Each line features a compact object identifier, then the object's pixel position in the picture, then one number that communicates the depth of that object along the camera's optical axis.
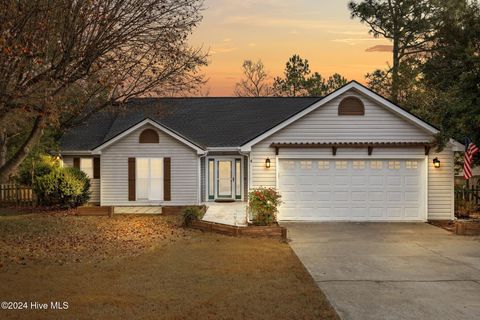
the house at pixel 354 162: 17.58
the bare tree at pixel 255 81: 53.72
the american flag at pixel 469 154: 16.41
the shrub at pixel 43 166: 21.86
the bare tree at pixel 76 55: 9.57
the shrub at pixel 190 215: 16.16
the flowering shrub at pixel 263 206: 15.09
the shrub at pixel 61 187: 20.69
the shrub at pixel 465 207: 18.97
